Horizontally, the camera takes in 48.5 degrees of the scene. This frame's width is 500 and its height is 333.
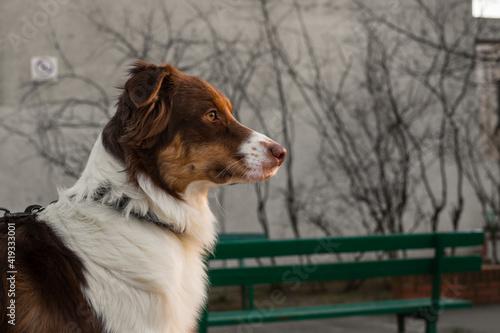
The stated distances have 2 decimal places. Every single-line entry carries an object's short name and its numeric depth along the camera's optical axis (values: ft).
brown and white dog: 7.32
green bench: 13.98
